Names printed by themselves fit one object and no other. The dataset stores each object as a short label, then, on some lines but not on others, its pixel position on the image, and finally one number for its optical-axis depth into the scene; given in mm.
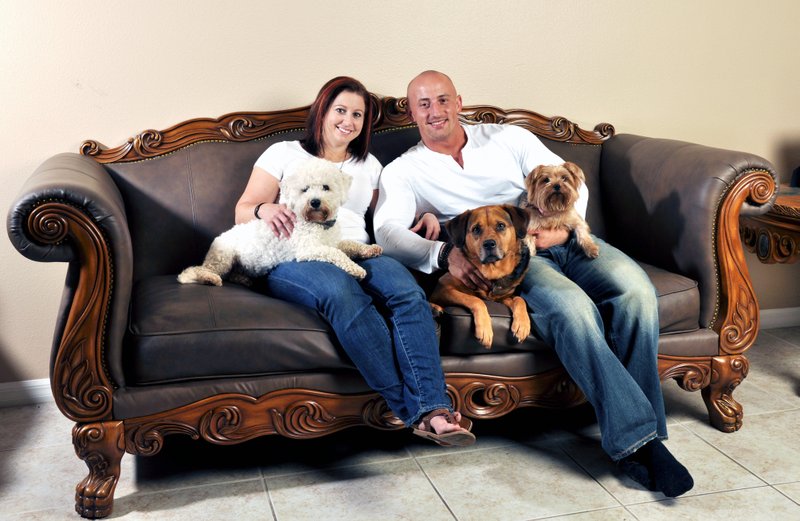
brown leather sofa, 2012
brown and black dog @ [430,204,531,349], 2254
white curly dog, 2320
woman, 2082
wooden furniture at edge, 2725
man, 2131
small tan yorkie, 2484
